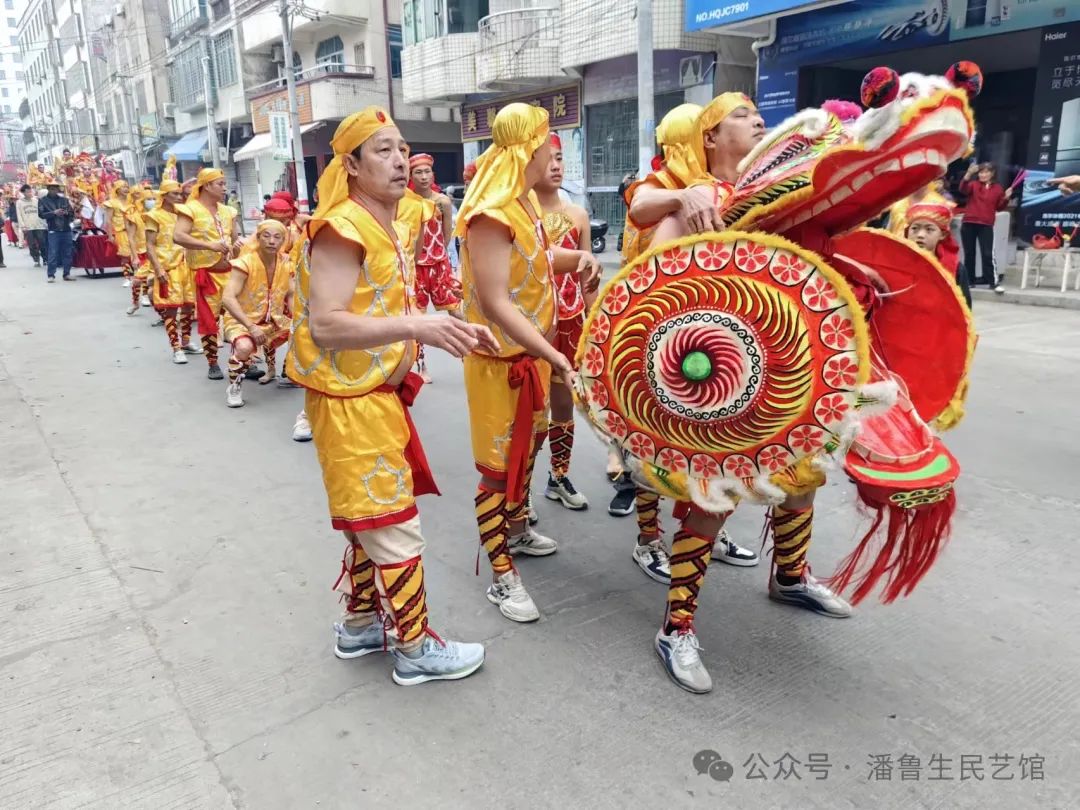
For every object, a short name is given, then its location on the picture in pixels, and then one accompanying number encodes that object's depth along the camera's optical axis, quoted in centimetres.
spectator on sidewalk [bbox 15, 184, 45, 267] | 1759
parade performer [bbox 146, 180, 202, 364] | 751
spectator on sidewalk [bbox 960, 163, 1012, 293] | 970
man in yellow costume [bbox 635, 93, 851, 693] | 226
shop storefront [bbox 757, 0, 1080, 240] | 952
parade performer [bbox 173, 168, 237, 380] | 647
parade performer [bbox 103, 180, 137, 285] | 1282
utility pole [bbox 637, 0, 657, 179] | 1012
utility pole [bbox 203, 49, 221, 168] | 2792
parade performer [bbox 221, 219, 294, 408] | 539
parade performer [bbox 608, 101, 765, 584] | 214
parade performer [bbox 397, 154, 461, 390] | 555
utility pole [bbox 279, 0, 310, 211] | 1822
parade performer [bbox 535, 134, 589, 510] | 350
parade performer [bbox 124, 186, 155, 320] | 1073
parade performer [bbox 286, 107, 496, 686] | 208
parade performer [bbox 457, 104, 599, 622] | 248
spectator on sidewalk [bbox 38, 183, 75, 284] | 1388
